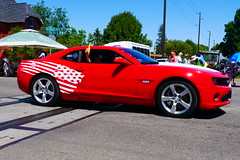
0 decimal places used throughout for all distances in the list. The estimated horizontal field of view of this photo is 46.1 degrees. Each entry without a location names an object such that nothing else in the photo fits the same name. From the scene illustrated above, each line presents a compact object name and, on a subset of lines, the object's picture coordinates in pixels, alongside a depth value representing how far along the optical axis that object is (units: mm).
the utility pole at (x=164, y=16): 25766
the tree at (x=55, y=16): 76750
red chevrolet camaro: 5074
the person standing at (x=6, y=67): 17172
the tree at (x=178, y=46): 100944
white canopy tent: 16250
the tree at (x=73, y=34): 38438
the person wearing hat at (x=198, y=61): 11281
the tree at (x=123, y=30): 58156
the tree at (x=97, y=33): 82031
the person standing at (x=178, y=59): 12161
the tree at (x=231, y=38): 62241
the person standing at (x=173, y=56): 12367
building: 42344
